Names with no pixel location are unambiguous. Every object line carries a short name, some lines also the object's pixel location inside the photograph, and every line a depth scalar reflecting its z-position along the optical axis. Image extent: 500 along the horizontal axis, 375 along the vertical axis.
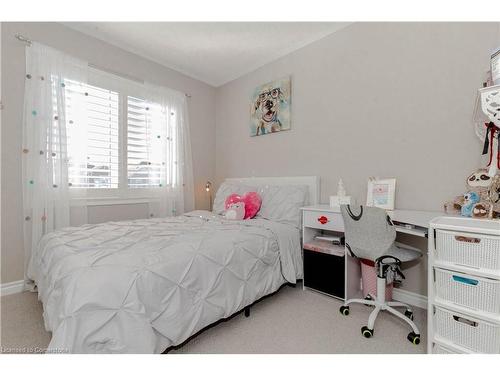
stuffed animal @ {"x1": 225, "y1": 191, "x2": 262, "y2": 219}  2.72
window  2.57
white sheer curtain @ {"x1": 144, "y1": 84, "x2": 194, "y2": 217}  3.24
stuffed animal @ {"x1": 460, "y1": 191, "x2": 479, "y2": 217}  1.60
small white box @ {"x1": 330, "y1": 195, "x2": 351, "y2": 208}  2.33
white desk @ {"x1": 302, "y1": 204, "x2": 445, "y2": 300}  1.64
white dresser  1.13
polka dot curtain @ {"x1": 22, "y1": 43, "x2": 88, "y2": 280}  2.29
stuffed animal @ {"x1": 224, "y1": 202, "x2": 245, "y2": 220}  2.65
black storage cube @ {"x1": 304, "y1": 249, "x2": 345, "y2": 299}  2.12
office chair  1.67
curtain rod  2.25
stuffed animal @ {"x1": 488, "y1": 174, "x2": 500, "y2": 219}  1.50
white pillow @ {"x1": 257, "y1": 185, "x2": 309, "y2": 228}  2.54
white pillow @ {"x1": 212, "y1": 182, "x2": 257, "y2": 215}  3.07
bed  1.13
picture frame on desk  2.13
